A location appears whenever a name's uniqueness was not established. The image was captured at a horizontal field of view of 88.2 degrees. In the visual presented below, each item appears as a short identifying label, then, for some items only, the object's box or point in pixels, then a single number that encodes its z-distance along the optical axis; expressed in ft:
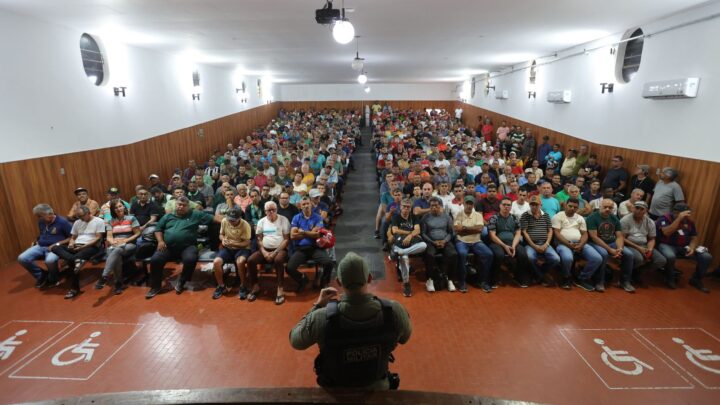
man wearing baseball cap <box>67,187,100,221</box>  17.89
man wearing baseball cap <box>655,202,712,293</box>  16.21
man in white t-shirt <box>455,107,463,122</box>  78.37
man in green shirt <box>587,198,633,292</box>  16.25
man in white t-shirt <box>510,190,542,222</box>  18.31
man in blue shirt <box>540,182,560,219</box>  19.12
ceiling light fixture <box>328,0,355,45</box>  13.73
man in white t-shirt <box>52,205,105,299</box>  16.31
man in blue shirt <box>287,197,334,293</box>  16.22
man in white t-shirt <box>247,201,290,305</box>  16.08
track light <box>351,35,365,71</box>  26.13
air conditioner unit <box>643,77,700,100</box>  18.34
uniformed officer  5.93
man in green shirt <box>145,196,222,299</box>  16.29
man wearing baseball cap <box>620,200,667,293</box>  16.34
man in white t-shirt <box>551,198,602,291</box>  16.33
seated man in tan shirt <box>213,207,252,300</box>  16.02
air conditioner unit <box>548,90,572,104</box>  31.09
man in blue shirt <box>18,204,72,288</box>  16.47
